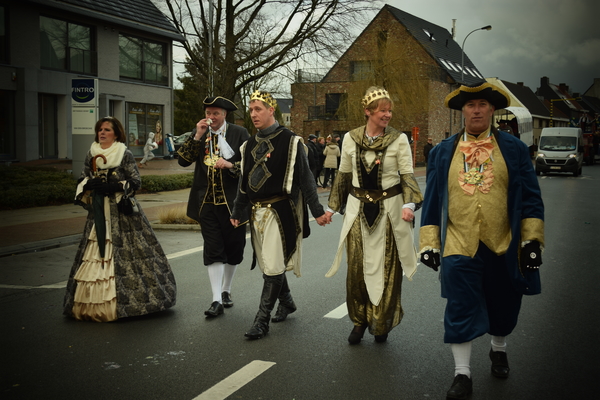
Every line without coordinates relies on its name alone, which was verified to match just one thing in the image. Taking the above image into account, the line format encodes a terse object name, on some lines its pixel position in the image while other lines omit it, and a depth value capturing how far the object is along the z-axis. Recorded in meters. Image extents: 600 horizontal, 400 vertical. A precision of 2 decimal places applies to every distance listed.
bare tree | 26.23
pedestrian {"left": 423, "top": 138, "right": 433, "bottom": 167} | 31.89
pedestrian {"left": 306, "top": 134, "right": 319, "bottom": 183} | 19.02
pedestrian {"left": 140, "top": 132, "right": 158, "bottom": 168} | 30.56
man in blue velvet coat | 3.99
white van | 32.38
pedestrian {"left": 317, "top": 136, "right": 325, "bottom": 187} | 22.41
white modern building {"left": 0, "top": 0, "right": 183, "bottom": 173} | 26.27
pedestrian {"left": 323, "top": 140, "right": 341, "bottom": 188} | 21.73
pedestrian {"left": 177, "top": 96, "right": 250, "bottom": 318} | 6.08
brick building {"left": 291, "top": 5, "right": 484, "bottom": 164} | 41.25
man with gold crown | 5.43
